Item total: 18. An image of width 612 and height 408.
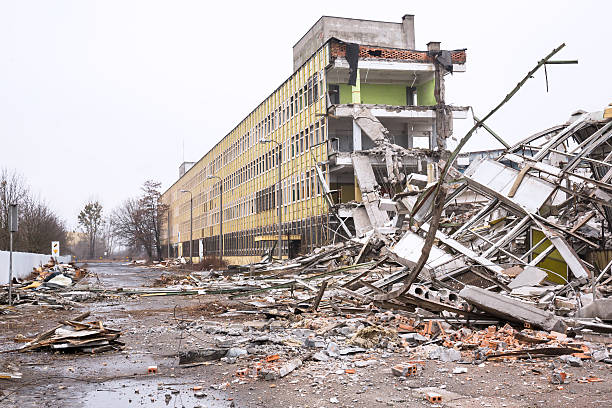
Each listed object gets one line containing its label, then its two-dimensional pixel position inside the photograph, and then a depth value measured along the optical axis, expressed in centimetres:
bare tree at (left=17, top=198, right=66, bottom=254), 4900
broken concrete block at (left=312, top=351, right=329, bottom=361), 859
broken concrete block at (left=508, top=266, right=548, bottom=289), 1227
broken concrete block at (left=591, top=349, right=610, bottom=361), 794
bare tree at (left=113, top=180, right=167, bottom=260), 9862
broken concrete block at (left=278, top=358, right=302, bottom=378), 764
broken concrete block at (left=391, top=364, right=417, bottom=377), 750
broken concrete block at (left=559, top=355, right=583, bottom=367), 772
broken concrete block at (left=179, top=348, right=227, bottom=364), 900
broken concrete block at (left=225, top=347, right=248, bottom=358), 919
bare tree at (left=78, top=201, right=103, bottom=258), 12394
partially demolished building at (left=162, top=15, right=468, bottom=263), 4056
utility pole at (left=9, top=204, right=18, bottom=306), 1758
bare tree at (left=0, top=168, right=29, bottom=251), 4238
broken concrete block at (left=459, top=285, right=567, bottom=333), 949
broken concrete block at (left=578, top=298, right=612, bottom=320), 1015
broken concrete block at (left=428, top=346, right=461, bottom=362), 841
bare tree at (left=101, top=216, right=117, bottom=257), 12869
